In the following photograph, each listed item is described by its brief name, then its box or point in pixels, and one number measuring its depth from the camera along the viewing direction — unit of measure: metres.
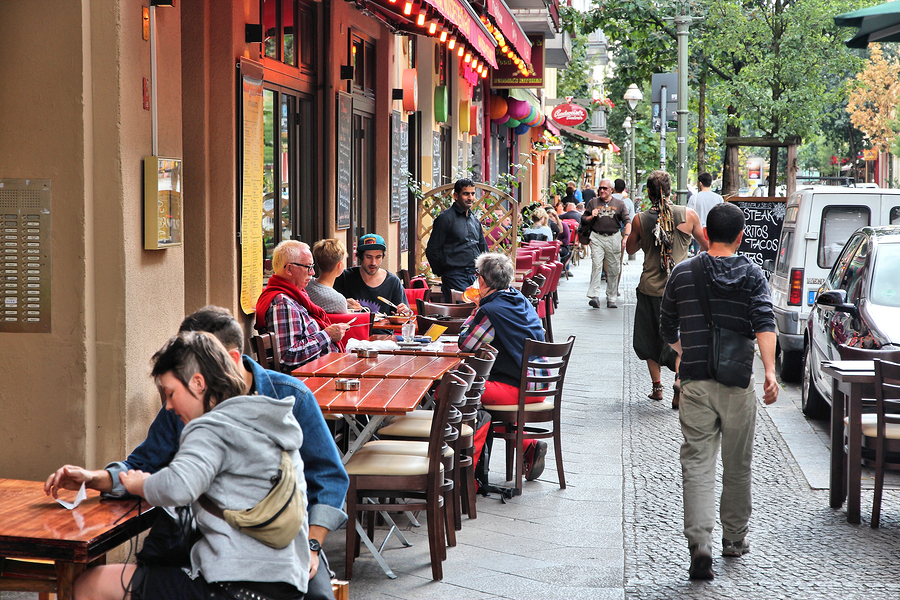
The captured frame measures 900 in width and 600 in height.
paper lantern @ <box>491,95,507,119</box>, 21.64
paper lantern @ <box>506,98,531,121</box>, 21.95
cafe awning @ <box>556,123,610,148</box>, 34.80
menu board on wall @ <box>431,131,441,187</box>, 15.27
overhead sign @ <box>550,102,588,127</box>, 28.22
